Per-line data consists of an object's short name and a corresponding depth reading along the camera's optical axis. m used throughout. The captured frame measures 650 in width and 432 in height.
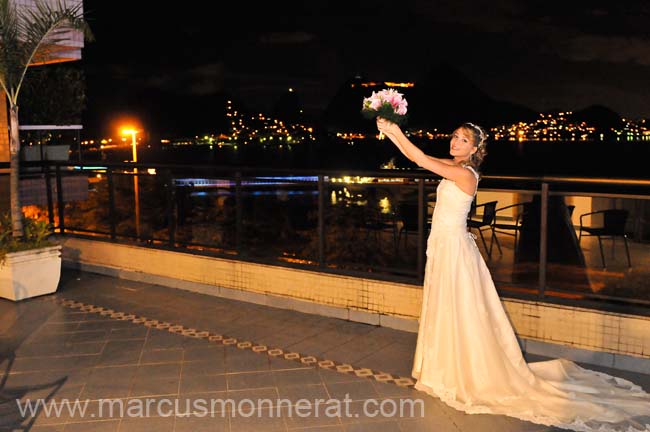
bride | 4.11
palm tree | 7.04
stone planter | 6.95
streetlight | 8.33
